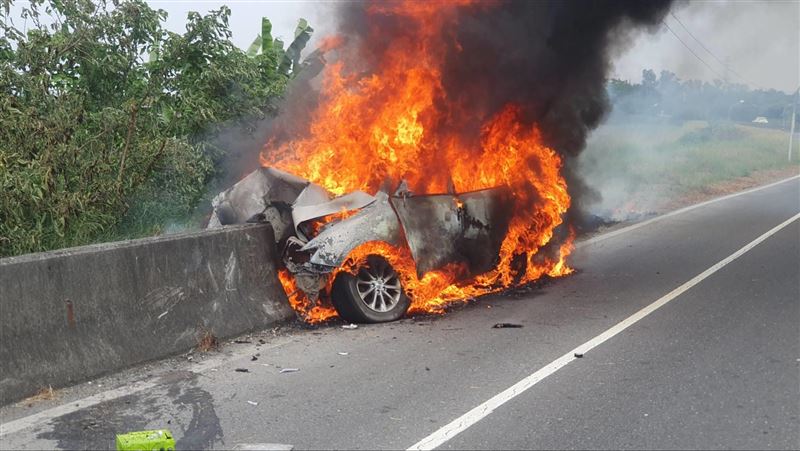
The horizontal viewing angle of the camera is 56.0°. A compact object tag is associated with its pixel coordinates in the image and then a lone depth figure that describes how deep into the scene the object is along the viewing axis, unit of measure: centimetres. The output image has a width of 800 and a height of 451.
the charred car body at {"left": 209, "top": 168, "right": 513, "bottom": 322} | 727
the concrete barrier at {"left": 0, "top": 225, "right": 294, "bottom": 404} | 530
